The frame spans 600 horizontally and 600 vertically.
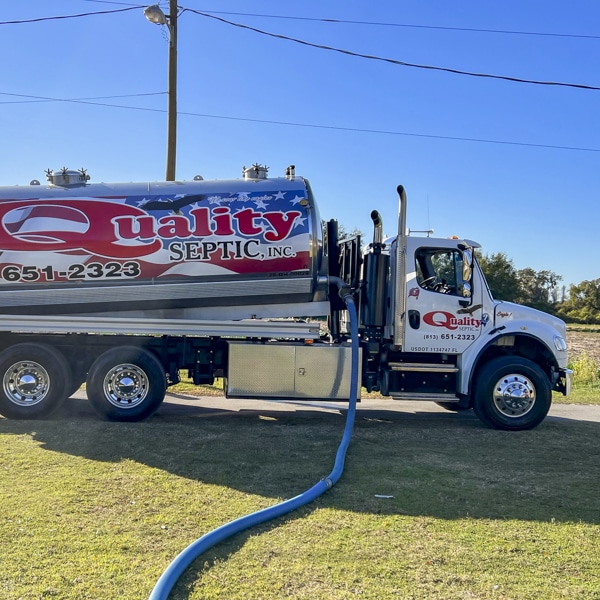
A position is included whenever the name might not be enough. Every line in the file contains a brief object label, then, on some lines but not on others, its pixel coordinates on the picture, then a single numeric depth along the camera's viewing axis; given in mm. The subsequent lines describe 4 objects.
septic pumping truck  8609
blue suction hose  3613
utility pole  12914
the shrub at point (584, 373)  15312
